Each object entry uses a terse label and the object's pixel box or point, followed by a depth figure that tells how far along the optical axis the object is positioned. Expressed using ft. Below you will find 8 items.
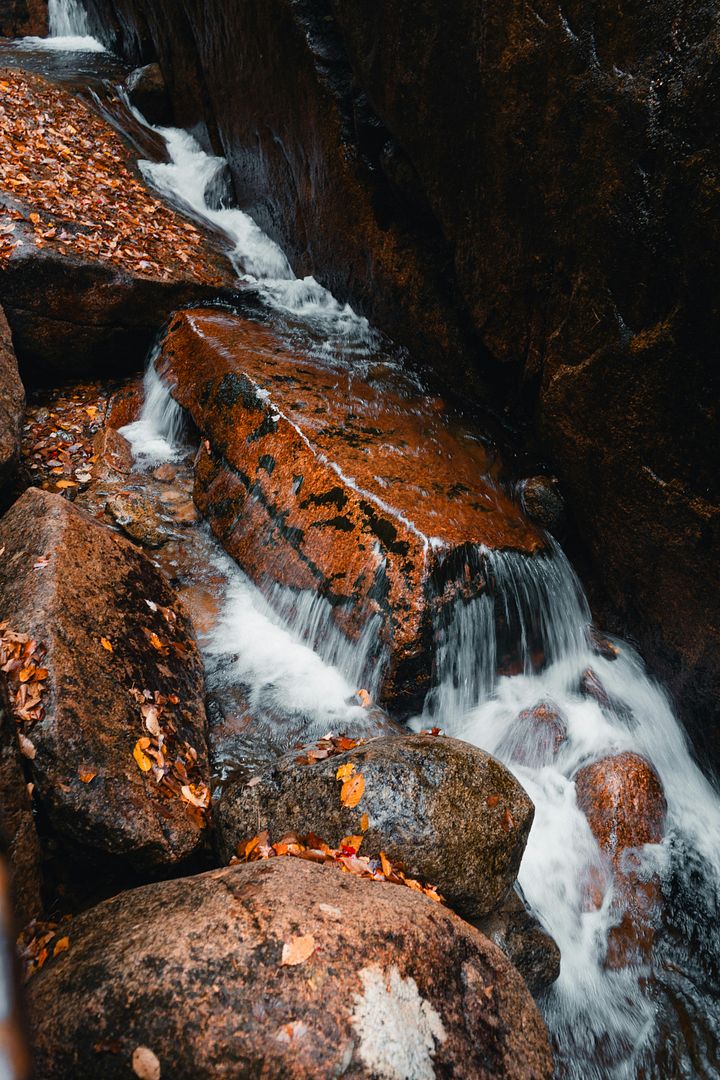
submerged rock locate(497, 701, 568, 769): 15.17
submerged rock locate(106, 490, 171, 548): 18.52
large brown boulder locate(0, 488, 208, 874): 9.75
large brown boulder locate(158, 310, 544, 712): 15.24
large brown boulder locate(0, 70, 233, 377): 22.27
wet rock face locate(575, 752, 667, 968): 12.88
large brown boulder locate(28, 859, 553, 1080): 6.53
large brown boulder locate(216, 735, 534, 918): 10.48
